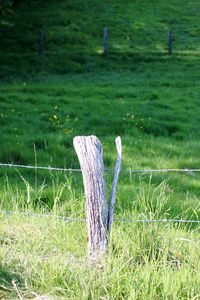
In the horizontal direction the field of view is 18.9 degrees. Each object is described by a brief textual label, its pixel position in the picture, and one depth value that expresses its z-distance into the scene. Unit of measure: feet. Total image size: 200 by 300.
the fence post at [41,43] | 84.18
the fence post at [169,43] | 88.53
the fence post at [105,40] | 86.58
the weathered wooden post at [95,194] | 16.75
